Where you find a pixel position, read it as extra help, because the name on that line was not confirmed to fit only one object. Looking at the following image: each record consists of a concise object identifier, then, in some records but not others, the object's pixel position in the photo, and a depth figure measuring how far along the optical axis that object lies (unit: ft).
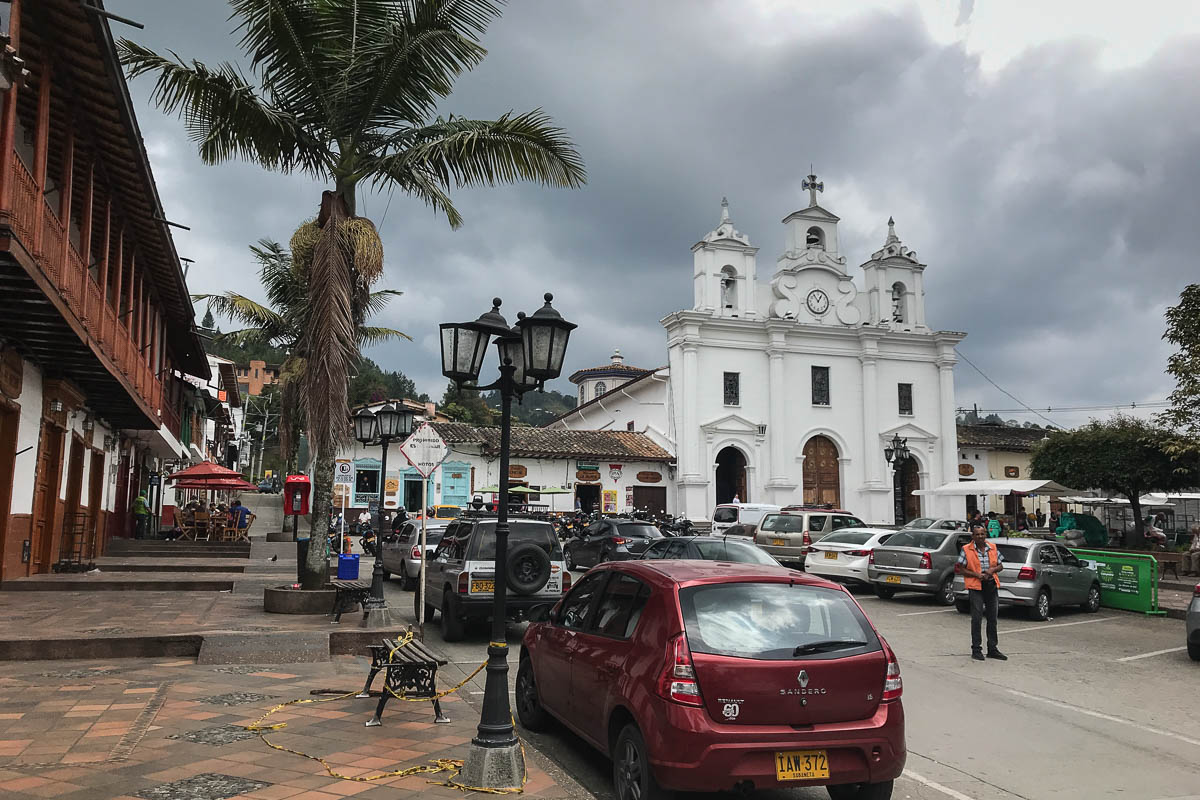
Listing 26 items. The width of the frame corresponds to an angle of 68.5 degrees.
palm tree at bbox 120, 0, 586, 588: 39.06
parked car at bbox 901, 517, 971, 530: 88.07
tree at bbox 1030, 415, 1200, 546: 91.76
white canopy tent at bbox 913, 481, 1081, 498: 102.68
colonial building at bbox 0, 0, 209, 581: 30.27
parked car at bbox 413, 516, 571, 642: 38.70
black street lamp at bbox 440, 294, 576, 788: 18.12
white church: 133.49
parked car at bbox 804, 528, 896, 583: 61.82
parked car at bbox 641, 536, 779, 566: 49.85
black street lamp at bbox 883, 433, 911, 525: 103.71
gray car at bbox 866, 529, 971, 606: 55.31
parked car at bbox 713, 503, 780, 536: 100.63
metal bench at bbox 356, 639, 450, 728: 23.22
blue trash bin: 47.83
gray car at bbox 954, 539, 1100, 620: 49.52
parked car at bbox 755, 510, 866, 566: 79.51
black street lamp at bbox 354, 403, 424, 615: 39.96
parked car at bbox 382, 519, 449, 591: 60.70
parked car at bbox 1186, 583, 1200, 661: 36.99
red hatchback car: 15.85
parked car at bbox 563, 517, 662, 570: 70.23
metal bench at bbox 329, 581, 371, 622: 38.58
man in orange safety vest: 37.09
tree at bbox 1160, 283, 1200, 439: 68.33
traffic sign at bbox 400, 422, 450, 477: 43.52
